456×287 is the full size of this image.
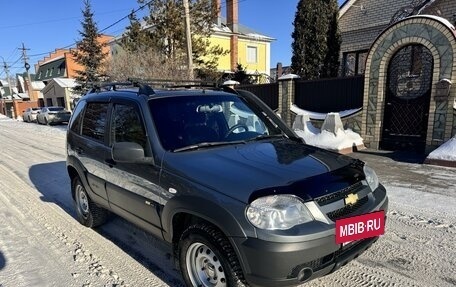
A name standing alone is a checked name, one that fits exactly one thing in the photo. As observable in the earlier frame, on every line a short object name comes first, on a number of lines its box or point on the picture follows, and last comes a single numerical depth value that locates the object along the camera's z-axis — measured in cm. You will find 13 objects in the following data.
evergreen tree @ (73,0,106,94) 2539
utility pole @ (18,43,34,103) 4246
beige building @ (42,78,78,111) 3800
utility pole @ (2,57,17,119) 5616
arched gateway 795
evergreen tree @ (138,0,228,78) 2005
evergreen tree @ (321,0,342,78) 1310
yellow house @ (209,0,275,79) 2988
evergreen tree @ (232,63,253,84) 2053
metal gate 866
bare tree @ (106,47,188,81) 1631
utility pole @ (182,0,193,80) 1516
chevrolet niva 224
